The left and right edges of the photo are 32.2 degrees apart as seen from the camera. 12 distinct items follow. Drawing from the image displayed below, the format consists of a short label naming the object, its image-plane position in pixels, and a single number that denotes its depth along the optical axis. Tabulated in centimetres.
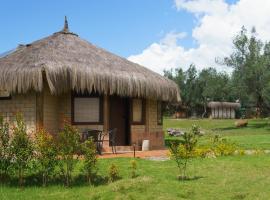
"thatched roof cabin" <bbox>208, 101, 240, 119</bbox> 6088
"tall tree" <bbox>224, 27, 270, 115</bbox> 3878
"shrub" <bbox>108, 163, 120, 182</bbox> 903
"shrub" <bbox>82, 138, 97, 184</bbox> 874
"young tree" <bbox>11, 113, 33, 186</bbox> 887
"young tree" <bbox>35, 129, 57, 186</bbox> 884
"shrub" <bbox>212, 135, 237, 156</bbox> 1305
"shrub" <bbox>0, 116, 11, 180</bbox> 907
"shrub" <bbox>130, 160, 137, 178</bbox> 937
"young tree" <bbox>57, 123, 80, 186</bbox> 885
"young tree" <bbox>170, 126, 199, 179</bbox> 961
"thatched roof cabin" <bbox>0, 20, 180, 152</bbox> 1455
